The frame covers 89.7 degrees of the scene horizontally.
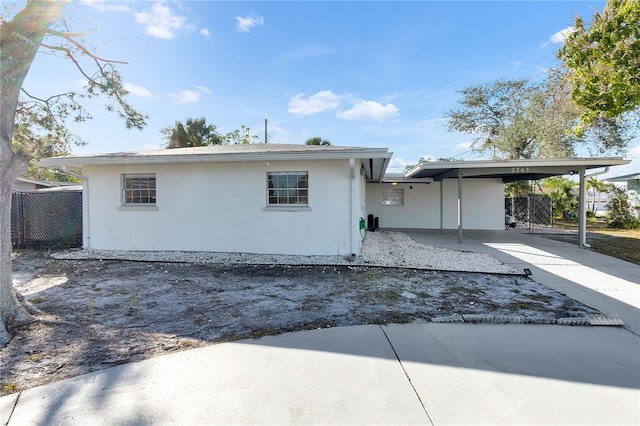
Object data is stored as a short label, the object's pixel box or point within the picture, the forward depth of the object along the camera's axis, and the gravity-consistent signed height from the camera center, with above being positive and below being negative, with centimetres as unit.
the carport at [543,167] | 957 +134
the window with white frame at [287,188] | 836 +58
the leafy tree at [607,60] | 687 +346
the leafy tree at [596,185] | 2076 +152
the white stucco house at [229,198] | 807 +36
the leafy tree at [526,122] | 1780 +541
